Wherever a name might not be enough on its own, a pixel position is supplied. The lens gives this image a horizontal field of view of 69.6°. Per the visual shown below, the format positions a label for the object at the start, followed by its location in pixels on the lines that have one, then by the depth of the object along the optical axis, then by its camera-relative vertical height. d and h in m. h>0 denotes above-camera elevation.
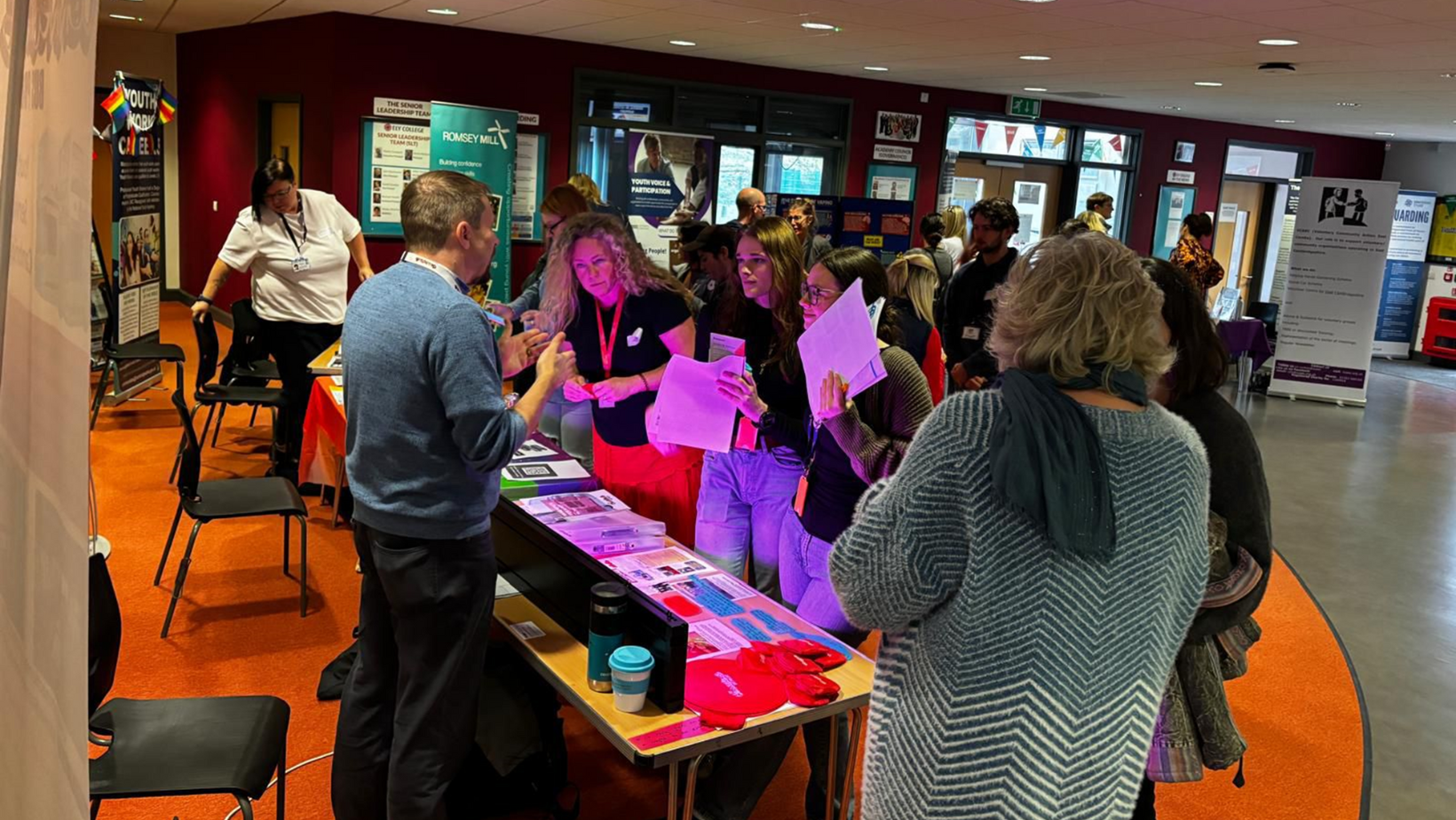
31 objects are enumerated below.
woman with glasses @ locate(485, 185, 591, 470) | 3.94 -0.38
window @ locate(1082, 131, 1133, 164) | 12.70 +1.40
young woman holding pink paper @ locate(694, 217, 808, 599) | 2.82 -0.56
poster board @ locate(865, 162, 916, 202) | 11.18 +0.69
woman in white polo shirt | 5.20 -0.36
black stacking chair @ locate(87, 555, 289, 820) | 2.04 -1.13
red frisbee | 2.05 -0.90
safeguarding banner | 13.95 +0.17
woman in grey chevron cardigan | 1.33 -0.39
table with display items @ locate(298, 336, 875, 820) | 1.98 -0.93
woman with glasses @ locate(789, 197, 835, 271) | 5.21 +0.05
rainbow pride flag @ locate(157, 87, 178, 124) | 6.89 +0.51
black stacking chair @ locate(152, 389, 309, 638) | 3.59 -1.09
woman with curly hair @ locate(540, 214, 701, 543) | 3.11 -0.35
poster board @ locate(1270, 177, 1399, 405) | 9.54 -0.07
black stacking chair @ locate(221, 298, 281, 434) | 5.61 -0.88
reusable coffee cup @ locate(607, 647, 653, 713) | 2.02 -0.86
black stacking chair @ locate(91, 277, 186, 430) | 6.29 -0.99
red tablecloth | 4.29 -0.96
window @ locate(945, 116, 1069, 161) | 11.77 +1.33
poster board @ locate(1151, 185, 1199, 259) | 13.45 +0.70
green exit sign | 11.70 +1.66
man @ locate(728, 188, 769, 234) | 5.85 +0.17
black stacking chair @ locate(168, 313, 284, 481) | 5.14 -0.99
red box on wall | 13.04 -0.49
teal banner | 6.91 +0.45
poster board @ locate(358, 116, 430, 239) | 8.27 +0.32
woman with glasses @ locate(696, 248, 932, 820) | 2.48 -0.56
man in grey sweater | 2.08 -0.55
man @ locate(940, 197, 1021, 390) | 4.73 -0.20
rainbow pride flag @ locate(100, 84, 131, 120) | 6.30 +0.47
